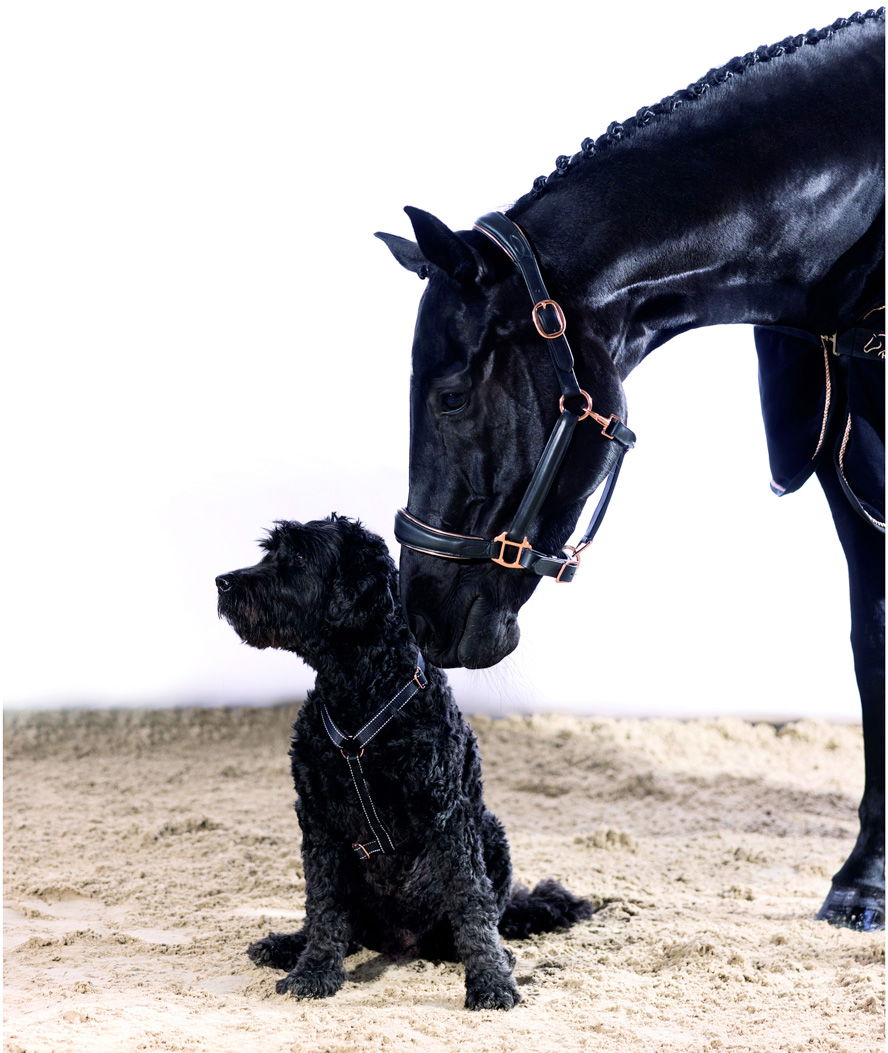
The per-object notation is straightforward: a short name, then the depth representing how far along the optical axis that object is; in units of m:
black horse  4.90
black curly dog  5.29
